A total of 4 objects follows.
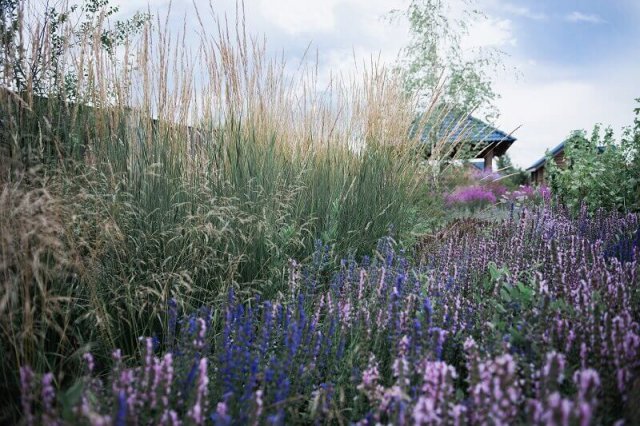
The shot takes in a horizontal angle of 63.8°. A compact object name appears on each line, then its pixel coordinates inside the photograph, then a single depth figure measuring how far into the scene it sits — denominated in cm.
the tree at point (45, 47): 274
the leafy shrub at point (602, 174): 557
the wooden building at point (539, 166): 2221
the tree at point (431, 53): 1550
